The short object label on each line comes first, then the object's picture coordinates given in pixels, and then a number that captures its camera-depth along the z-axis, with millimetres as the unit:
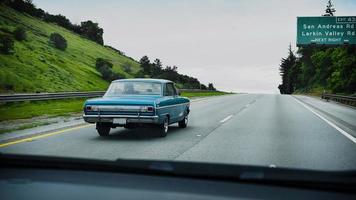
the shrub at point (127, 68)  95275
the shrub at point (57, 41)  82688
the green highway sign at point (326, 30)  38031
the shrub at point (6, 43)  55812
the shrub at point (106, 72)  77812
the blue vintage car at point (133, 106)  10922
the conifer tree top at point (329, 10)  109188
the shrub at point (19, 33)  68000
